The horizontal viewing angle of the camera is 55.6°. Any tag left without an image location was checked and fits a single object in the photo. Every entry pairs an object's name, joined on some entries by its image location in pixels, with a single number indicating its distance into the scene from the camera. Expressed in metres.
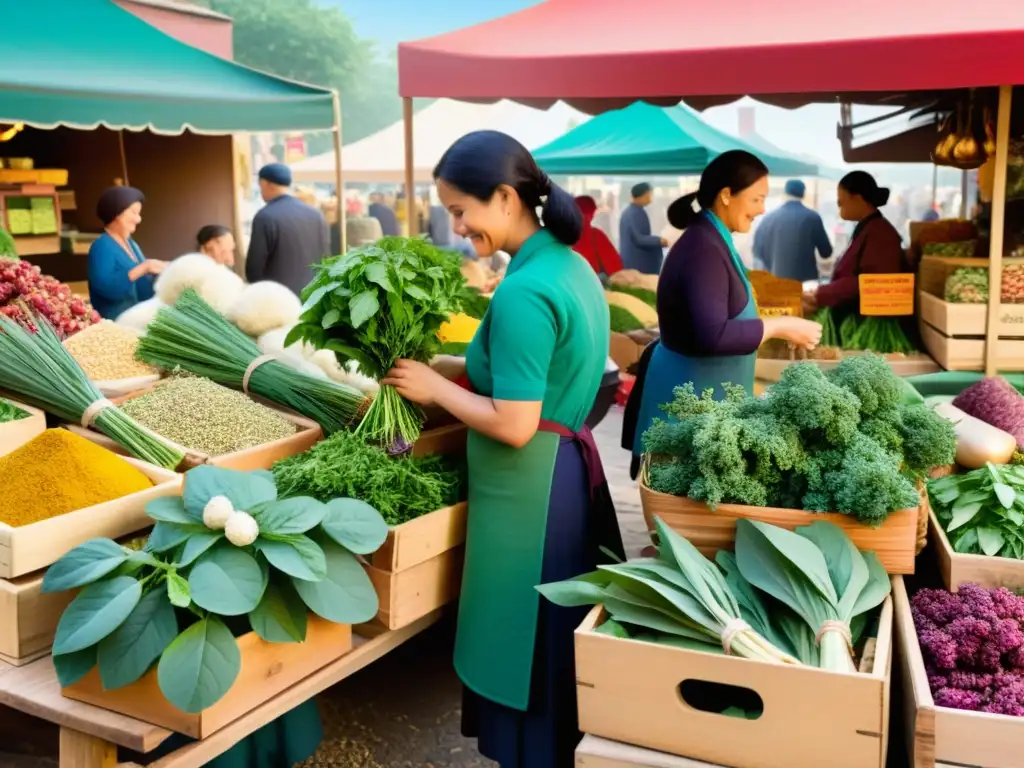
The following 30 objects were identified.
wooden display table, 1.63
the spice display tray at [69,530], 1.77
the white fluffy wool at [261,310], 2.91
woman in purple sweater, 2.93
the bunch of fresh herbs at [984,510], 2.00
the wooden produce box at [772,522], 1.85
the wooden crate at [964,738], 1.47
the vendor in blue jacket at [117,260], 4.98
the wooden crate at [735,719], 1.49
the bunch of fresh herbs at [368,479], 2.02
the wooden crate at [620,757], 1.61
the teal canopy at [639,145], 9.23
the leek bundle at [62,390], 2.29
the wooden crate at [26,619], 1.77
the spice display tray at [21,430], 2.29
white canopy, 14.16
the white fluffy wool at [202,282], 3.06
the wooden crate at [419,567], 2.01
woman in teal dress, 1.96
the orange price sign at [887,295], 4.10
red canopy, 3.26
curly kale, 1.80
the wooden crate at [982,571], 1.89
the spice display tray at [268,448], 2.31
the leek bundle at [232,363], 2.60
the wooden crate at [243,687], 1.64
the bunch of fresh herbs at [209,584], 1.58
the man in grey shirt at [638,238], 10.34
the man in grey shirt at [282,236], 6.25
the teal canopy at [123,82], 5.15
